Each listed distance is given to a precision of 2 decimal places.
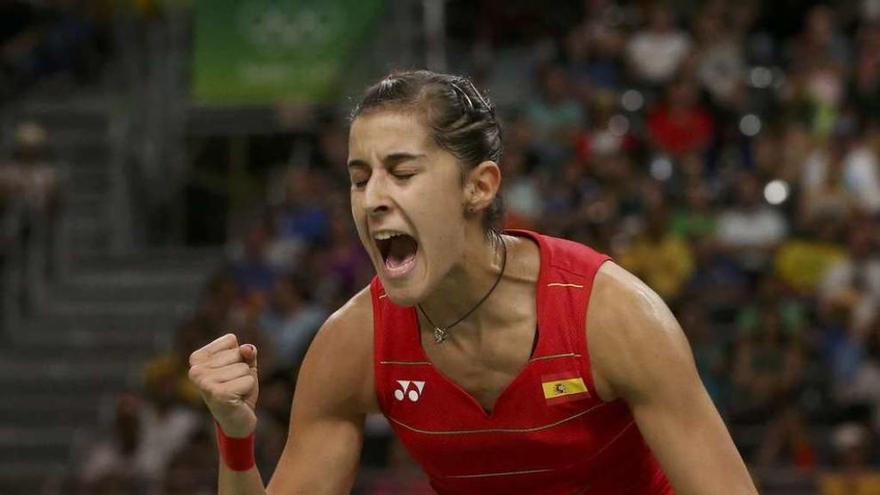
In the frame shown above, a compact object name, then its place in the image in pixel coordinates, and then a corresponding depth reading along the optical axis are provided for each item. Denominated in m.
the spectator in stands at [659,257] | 9.93
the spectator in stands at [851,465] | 8.44
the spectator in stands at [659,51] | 11.72
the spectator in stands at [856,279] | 9.65
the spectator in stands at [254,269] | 11.35
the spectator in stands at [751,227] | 10.31
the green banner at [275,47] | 11.18
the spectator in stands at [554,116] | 11.24
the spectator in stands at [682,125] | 11.15
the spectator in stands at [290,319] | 10.34
